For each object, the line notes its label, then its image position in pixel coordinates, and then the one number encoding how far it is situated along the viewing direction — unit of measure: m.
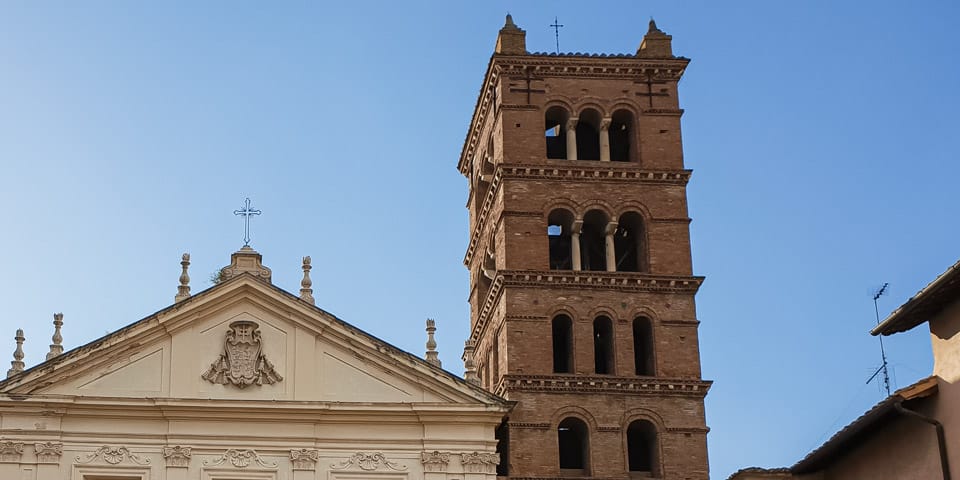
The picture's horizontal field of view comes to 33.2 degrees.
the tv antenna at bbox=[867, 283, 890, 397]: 29.50
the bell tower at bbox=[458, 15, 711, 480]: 36.53
